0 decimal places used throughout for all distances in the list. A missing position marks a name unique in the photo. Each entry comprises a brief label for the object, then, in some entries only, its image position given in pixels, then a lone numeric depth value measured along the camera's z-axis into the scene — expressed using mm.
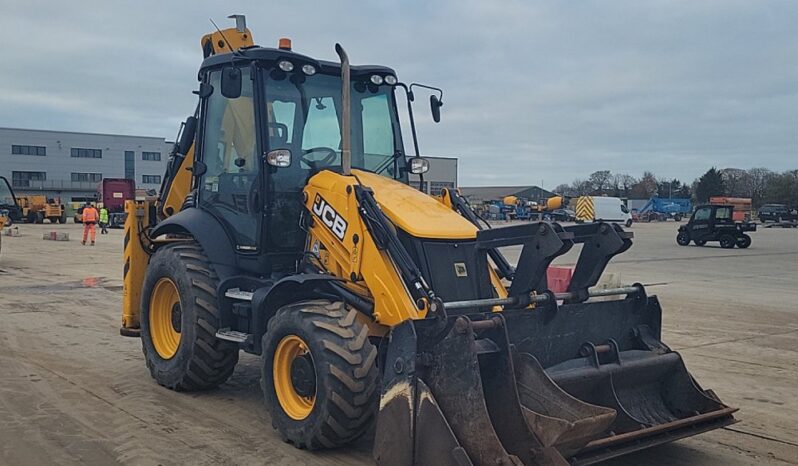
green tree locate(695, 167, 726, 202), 95125
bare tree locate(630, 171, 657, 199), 109438
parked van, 56769
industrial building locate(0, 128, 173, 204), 84062
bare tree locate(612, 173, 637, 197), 105856
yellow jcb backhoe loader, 4555
